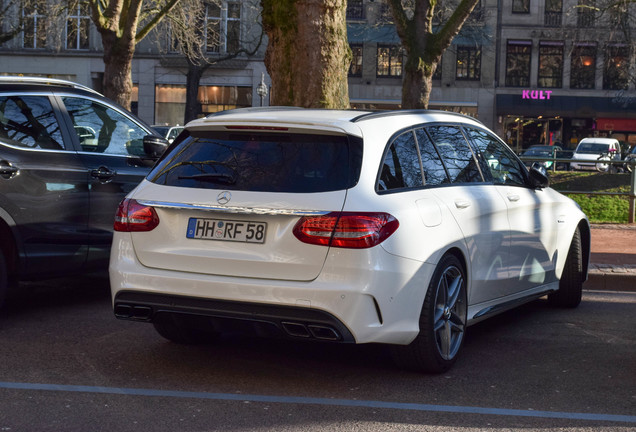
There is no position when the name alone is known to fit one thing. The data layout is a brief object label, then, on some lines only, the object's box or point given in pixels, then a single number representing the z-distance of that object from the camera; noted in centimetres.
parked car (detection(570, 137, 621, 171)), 3970
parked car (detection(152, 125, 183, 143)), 3149
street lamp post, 4822
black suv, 725
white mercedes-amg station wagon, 524
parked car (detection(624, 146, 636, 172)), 1781
